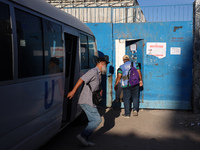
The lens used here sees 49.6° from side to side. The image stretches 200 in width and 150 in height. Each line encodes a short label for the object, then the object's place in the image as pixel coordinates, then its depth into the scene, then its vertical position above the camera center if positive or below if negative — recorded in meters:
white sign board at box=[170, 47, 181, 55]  6.93 +0.29
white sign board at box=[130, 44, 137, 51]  7.72 +0.46
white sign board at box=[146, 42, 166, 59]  7.00 +0.35
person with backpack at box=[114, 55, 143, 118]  6.12 -0.60
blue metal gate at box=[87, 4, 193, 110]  6.91 +0.15
